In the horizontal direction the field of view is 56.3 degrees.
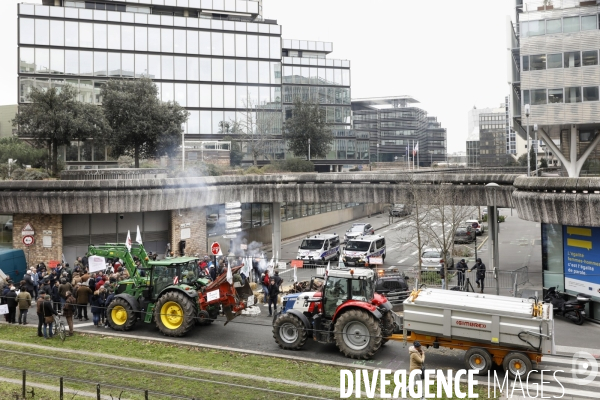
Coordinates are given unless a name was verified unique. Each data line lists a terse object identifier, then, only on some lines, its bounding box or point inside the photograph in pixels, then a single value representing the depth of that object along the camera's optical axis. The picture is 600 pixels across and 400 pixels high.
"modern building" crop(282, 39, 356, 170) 81.62
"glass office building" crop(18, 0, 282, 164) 52.69
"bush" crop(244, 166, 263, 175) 42.00
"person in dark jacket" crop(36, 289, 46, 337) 17.75
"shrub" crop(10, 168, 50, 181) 32.56
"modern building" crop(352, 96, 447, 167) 129.12
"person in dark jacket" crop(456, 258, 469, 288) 26.44
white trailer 13.97
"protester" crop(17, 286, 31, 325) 19.52
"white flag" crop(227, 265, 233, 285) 17.27
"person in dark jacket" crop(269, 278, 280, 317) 21.61
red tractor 15.66
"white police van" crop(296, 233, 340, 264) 35.84
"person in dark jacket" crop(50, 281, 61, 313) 20.42
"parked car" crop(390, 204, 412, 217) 65.81
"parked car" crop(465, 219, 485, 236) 50.19
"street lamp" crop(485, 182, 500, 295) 31.81
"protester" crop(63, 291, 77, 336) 18.28
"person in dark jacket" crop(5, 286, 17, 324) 19.89
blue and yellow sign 21.41
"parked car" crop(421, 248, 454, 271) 31.55
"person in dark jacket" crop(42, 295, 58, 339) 17.67
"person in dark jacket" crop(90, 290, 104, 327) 19.42
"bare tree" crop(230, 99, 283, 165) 61.53
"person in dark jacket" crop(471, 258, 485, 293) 26.19
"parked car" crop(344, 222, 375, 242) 46.99
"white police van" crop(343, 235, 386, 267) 34.88
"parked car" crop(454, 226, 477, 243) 46.69
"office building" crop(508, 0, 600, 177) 29.33
